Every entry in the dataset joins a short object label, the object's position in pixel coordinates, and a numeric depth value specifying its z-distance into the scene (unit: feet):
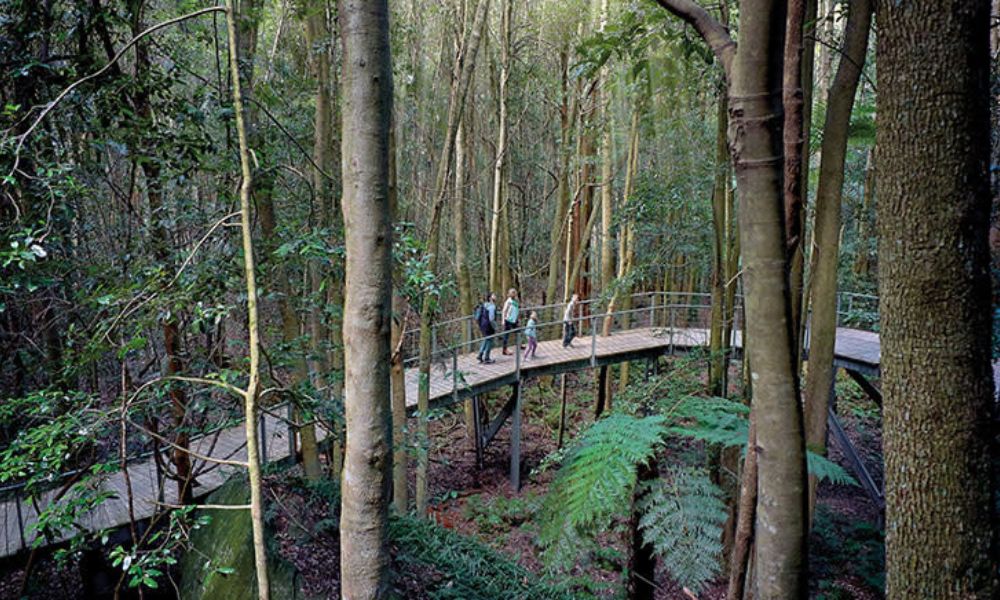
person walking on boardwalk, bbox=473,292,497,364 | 33.12
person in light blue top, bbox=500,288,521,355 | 34.17
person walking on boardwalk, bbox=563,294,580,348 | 38.25
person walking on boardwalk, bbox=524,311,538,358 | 33.88
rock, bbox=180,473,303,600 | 10.27
